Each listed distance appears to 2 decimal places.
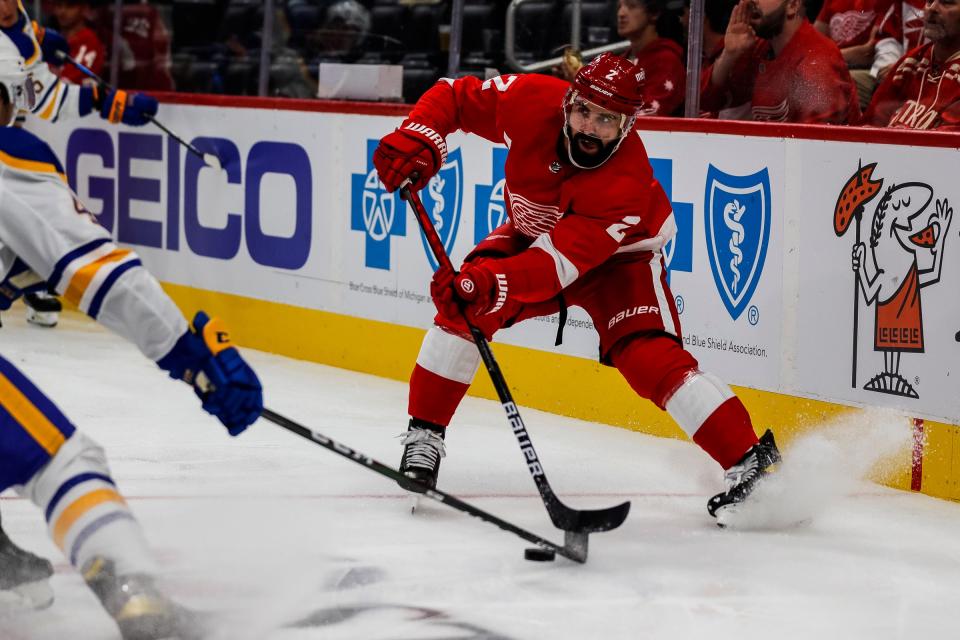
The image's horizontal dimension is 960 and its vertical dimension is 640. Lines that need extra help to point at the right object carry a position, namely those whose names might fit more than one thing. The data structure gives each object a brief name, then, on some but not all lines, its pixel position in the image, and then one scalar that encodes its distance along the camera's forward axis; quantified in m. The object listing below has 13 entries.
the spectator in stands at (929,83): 8.11
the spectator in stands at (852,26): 9.16
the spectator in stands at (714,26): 9.31
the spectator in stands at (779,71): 8.74
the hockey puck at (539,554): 6.37
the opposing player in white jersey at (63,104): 12.46
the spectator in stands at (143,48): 13.46
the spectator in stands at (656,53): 9.53
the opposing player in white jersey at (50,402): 4.61
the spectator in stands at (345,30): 11.59
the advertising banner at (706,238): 7.87
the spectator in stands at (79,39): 14.05
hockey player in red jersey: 6.75
